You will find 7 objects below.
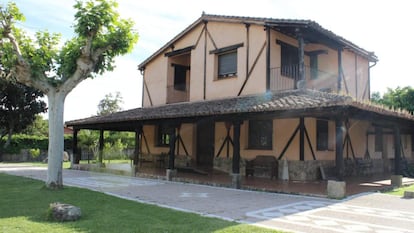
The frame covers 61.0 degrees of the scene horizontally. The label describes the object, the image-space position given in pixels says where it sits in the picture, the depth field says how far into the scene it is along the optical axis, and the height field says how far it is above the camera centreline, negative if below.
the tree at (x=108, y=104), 52.84 +5.80
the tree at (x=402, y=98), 24.35 +3.41
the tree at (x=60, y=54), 9.34 +2.46
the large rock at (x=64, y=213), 5.82 -1.18
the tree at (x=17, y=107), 24.00 +2.44
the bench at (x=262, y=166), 12.64 -0.79
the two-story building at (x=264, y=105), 10.68 +1.22
